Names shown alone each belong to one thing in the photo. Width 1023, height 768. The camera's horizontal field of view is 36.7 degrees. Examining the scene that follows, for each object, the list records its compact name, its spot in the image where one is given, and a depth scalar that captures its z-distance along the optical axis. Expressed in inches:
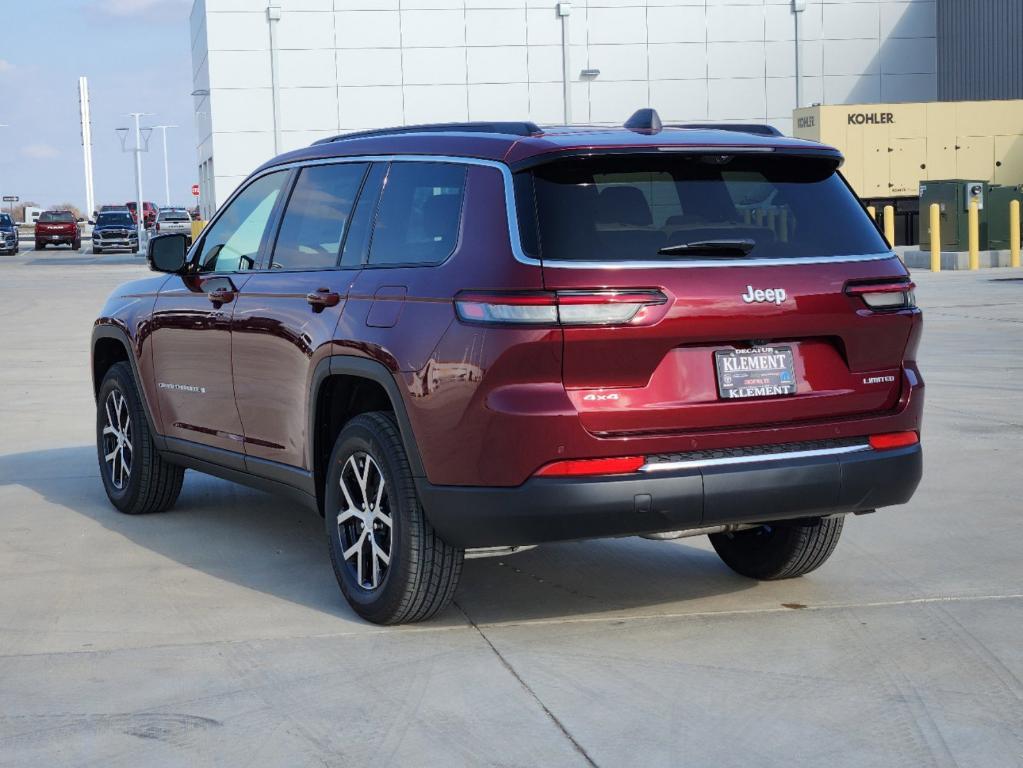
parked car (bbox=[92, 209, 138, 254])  2374.5
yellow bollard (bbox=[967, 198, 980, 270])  1143.6
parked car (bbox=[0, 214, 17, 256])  2374.6
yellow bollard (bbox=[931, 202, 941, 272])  1176.8
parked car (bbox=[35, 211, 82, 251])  2628.0
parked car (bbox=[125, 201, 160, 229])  3531.5
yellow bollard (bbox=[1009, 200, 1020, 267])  1144.2
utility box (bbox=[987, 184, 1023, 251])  1218.0
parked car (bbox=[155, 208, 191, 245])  2758.4
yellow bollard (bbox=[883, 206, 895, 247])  1291.5
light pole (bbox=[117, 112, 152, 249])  2925.7
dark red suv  191.2
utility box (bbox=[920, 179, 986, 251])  1197.1
